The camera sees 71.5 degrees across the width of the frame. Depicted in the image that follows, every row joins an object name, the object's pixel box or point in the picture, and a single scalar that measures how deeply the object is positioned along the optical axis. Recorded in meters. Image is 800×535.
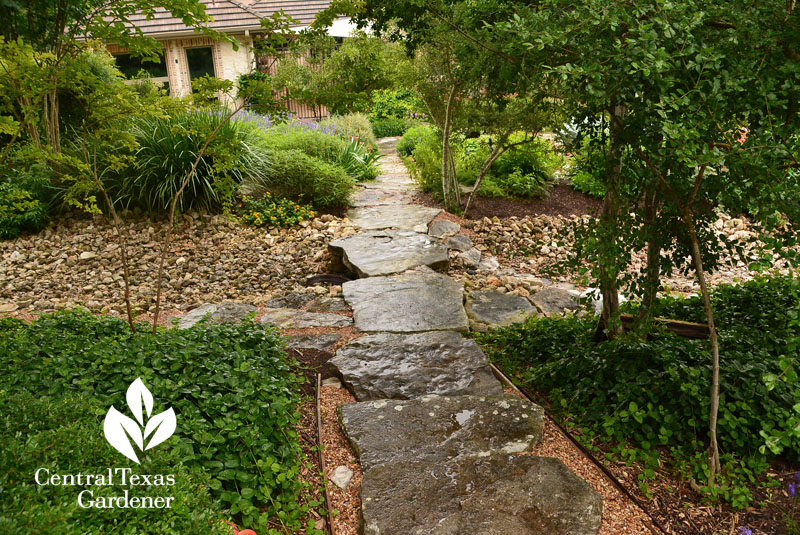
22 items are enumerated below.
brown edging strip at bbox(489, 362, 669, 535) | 2.29
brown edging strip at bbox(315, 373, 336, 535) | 2.26
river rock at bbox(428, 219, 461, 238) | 6.96
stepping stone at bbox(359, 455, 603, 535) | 2.16
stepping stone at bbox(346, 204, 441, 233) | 7.16
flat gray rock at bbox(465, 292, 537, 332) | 4.64
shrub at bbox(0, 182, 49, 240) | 6.82
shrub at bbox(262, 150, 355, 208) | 7.68
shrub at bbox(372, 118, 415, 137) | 15.95
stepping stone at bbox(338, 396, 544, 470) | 2.65
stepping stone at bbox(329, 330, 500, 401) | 3.29
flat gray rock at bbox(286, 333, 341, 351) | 3.98
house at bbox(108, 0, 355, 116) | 16.39
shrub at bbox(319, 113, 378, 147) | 11.66
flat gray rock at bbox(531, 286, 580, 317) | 5.04
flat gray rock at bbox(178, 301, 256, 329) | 4.37
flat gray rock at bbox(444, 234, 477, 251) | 6.72
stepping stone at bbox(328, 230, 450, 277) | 5.73
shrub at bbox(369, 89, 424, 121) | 17.16
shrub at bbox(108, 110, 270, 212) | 6.87
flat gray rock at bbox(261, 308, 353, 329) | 4.50
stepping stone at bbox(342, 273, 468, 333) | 4.29
